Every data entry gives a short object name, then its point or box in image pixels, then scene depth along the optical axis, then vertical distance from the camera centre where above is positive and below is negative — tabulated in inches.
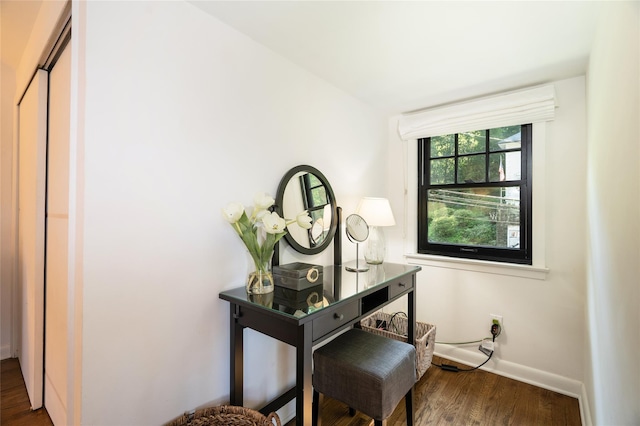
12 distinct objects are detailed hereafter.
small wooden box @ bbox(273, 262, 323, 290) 58.4 -12.5
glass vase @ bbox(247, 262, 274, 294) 56.7 -12.9
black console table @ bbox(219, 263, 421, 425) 46.7 -18.0
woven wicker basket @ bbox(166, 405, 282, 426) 50.2 -35.3
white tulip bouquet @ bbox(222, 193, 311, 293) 53.8 -2.3
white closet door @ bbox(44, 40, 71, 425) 54.8 -5.4
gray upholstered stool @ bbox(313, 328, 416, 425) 53.2 -30.5
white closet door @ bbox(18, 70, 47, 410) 66.1 -3.0
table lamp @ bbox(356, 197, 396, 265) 85.3 -1.8
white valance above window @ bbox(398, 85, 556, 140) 81.6 +31.3
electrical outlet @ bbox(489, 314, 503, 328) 90.3 -32.3
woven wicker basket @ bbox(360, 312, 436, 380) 83.7 -37.3
